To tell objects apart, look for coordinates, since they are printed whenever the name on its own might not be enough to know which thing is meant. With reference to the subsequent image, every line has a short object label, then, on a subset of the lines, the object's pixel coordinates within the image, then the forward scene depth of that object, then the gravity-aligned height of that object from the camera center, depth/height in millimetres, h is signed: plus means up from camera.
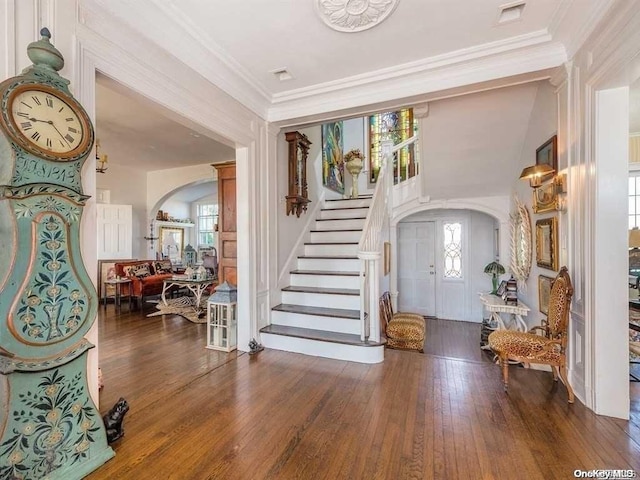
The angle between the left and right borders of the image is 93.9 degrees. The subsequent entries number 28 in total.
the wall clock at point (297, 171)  4324 +999
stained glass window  7621 +2785
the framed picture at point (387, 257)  5105 -344
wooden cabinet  4352 +225
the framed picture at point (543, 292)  3387 -643
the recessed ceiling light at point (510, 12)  2209 +1718
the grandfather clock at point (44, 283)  1360 -215
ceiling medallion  2180 +1707
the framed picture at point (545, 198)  3004 +424
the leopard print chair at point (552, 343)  2422 -896
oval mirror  4062 -92
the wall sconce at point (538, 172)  2979 +661
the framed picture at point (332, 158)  6035 +1750
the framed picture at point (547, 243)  3105 -71
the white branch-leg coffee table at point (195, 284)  5583 -877
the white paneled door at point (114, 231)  6875 +191
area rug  5137 -1334
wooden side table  6090 -966
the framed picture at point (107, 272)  6570 -741
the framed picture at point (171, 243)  9066 -131
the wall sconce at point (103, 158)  4232 +1156
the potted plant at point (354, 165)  6730 +1647
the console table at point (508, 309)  3986 -983
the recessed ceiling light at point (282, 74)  3031 +1717
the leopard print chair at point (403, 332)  4609 -1471
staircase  3283 -855
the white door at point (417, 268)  7020 -720
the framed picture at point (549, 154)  3029 +899
